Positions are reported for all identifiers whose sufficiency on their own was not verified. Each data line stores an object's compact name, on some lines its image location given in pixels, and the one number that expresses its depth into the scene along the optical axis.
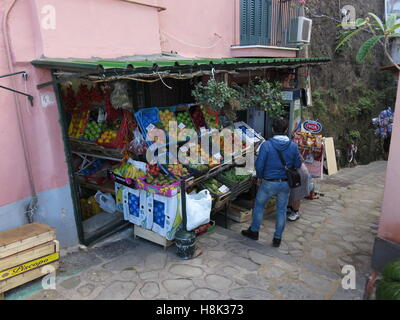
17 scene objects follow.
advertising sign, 8.56
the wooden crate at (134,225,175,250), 5.65
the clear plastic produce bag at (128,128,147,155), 5.97
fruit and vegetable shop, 5.46
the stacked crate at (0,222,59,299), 4.14
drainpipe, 4.41
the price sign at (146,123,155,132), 6.05
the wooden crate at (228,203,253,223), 7.07
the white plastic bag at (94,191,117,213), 6.90
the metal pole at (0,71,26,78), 4.33
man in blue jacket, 5.56
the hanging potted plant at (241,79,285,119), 7.09
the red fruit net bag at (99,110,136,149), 6.00
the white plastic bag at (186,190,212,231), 5.48
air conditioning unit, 10.36
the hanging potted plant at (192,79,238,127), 5.95
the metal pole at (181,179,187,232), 5.46
